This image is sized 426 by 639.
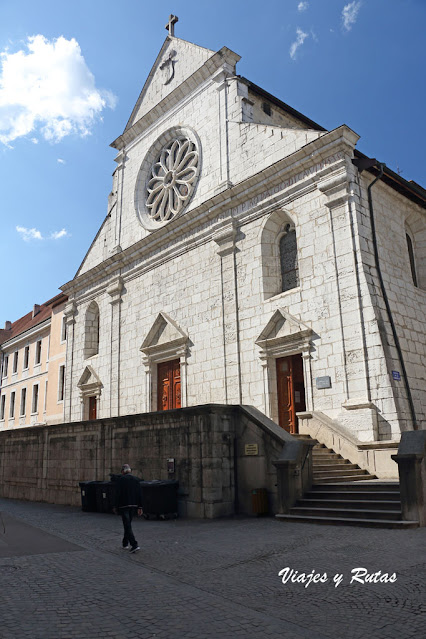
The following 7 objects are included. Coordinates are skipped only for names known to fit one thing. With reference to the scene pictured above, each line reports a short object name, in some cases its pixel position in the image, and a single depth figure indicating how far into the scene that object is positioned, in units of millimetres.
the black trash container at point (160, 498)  11805
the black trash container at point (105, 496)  13859
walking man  8266
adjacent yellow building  31641
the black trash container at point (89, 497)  14422
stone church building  14625
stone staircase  9297
